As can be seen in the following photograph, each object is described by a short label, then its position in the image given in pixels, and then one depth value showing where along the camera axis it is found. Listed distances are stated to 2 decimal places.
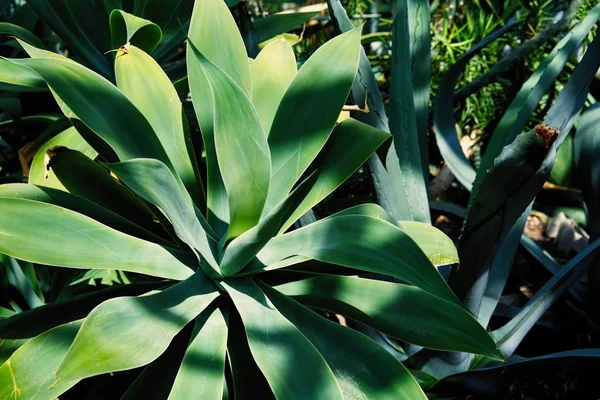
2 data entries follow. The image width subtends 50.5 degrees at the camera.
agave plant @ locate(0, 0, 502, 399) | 0.95
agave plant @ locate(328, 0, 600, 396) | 1.10
